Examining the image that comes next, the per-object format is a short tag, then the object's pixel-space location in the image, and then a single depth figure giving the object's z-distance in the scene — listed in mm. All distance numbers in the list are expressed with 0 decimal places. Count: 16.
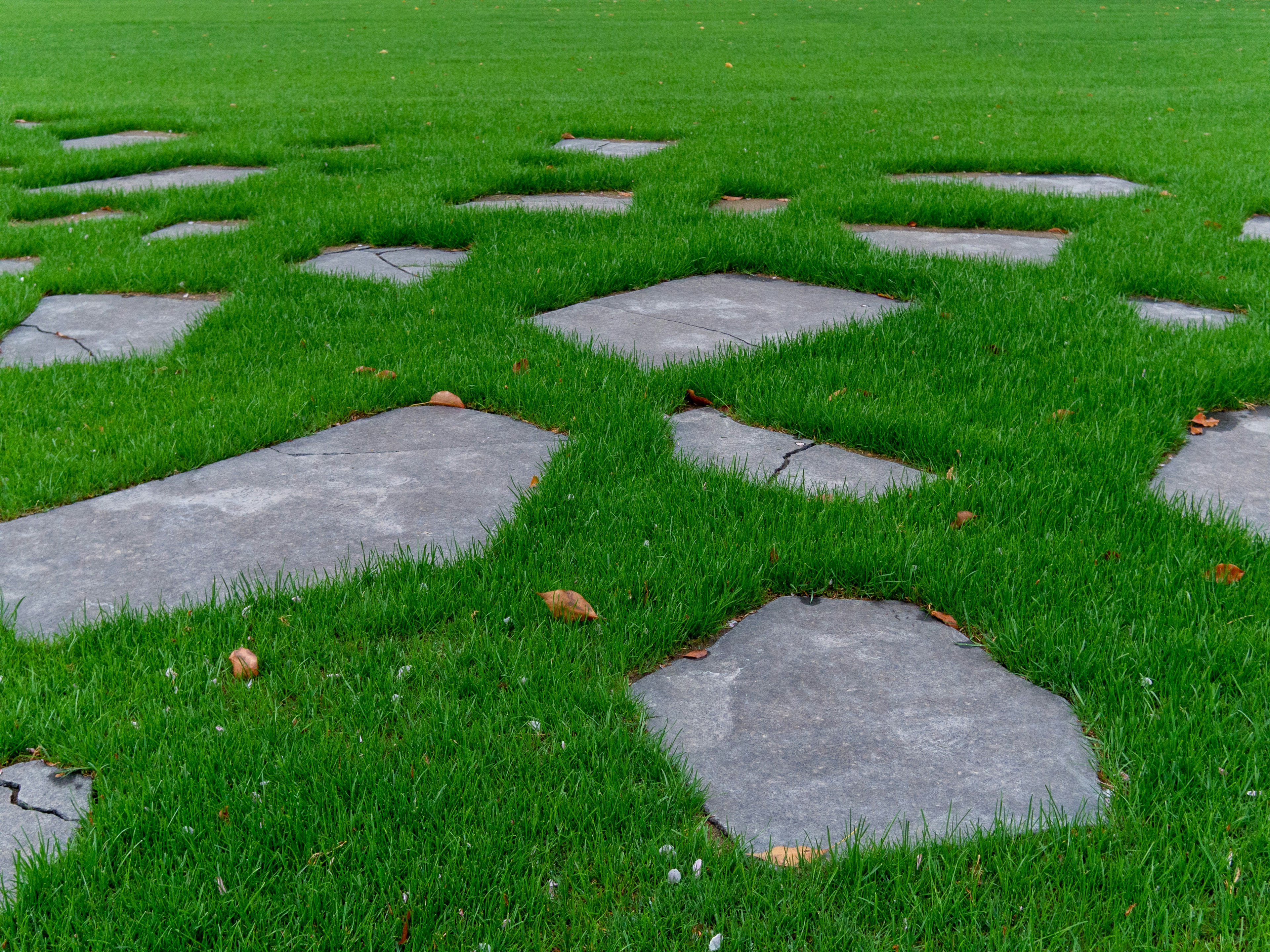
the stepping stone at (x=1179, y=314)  3541
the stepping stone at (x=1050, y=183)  5480
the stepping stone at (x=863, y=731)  1475
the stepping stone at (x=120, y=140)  7141
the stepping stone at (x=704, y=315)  3428
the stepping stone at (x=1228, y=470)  2326
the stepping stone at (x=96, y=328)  3346
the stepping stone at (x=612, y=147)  6656
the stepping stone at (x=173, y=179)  5762
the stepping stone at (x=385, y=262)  4219
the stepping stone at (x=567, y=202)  5102
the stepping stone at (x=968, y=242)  4383
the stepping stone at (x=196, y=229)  4750
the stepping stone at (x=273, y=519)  2031
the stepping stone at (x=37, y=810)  1375
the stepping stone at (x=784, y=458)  2488
